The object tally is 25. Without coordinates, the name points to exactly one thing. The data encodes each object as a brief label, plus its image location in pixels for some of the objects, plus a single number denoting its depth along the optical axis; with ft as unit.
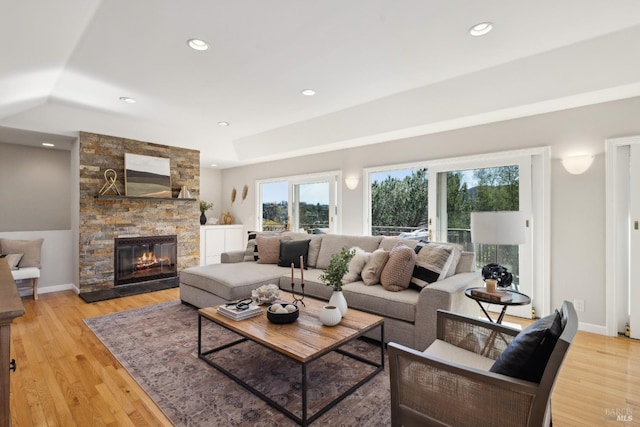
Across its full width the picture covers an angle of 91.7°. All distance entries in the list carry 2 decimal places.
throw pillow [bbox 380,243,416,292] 9.53
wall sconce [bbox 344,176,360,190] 16.83
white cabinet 21.83
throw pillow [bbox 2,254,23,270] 13.41
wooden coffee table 5.93
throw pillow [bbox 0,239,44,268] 13.89
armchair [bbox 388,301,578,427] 3.62
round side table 7.48
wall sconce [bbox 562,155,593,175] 10.42
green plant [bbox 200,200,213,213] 22.96
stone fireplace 14.96
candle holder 8.60
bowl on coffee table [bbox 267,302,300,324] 7.34
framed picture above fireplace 16.19
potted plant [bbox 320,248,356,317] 7.49
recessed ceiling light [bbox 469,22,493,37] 6.98
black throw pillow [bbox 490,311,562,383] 3.85
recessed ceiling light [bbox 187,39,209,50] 7.75
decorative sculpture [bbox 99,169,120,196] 15.42
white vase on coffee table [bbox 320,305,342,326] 7.11
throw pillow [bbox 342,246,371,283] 10.83
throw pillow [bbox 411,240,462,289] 9.34
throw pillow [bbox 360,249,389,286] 10.23
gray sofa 8.26
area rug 6.10
